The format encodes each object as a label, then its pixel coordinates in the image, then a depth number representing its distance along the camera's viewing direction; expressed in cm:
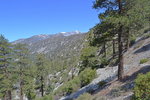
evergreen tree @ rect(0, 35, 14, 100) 1815
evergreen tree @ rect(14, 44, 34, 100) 1938
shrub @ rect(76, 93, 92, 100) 1047
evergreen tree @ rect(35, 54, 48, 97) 2630
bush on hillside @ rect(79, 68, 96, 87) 1640
